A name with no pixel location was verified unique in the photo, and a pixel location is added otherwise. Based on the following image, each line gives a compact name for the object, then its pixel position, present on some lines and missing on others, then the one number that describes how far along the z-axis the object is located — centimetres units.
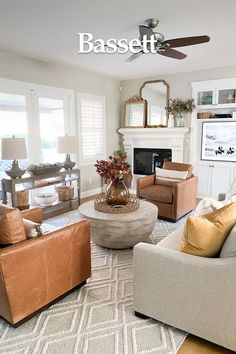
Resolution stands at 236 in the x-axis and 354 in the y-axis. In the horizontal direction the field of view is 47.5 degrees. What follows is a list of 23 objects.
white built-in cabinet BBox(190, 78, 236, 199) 541
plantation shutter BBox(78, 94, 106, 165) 579
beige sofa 172
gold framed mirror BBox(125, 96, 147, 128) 648
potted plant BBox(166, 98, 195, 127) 569
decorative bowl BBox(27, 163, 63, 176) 448
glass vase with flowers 331
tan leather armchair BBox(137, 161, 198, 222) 427
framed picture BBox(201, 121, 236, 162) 551
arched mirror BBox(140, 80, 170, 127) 611
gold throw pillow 181
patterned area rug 186
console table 414
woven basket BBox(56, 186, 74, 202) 501
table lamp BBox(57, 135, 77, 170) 490
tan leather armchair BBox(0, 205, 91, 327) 190
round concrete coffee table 306
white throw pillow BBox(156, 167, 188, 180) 465
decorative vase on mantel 590
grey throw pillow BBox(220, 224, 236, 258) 173
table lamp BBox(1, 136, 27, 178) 394
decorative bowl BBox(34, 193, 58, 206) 466
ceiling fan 283
